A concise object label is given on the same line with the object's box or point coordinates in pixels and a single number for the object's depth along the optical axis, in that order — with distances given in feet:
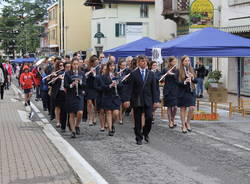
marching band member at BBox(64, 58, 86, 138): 37.06
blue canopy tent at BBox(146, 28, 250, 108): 46.16
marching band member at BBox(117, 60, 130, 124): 39.02
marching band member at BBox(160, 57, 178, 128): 41.14
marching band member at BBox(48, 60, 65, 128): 41.63
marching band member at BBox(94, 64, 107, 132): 38.55
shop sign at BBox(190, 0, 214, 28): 65.46
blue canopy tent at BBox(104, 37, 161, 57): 65.31
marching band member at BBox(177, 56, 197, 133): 39.47
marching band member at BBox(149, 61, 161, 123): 43.34
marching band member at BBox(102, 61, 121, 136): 38.06
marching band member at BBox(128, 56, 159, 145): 33.37
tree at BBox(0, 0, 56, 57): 260.01
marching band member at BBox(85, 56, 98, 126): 42.24
